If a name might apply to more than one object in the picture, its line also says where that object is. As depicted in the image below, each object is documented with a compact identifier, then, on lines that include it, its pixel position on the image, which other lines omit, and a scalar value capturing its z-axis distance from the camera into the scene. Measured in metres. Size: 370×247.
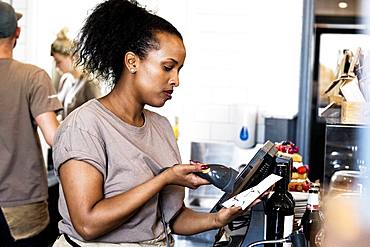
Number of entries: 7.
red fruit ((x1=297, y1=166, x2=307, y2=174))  2.08
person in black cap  2.41
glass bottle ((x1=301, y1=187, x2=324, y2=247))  1.56
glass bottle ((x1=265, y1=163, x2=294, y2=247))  1.54
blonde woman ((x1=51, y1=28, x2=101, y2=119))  4.00
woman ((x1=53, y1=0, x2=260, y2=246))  1.47
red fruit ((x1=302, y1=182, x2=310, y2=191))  2.03
